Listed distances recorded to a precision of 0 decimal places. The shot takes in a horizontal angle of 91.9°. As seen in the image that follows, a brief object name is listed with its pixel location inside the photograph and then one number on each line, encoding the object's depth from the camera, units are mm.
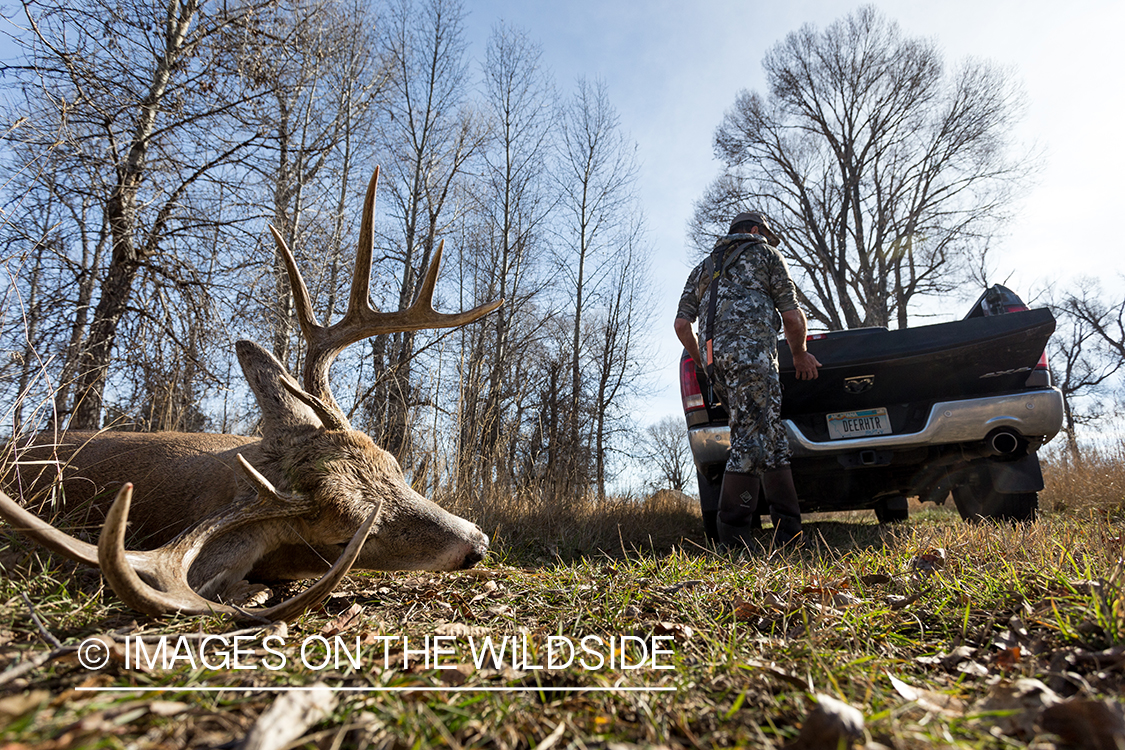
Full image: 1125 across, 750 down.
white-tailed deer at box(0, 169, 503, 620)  1876
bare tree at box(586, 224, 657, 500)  17359
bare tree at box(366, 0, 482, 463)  16406
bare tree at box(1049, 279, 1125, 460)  30781
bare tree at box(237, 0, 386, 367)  7715
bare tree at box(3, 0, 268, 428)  5855
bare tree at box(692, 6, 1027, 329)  21922
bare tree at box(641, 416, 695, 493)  30173
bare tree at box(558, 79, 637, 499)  18578
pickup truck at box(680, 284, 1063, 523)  4270
